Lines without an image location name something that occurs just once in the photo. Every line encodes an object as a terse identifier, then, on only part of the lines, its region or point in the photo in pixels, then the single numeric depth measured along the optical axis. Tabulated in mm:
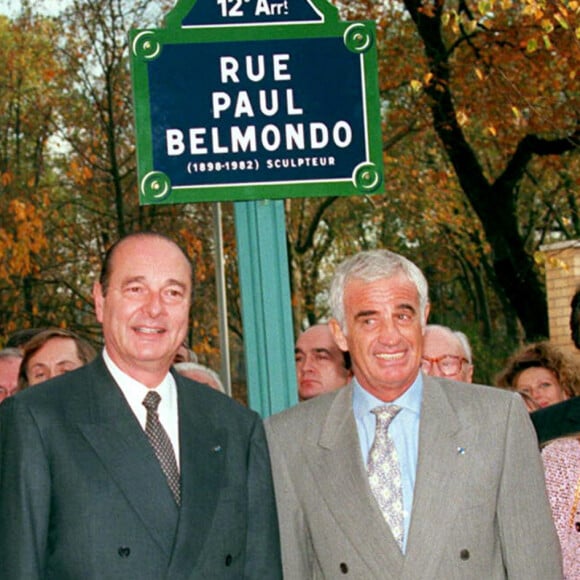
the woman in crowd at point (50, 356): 6098
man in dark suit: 3389
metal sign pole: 4602
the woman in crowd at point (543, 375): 6199
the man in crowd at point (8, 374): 6996
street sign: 4551
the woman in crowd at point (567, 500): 4117
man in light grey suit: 3756
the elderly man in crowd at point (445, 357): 6363
